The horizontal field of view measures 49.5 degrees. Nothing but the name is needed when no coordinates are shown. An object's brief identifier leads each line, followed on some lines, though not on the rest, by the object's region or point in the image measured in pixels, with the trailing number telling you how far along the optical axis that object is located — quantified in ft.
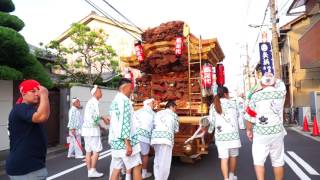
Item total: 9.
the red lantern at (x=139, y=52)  30.14
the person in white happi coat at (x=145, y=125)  23.71
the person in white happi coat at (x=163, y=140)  22.31
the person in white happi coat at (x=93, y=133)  25.40
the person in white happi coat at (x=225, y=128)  21.66
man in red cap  12.10
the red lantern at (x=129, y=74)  31.91
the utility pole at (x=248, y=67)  167.30
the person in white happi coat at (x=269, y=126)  18.51
